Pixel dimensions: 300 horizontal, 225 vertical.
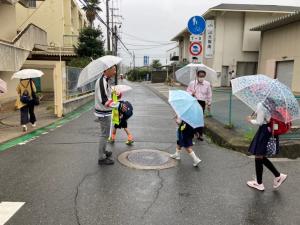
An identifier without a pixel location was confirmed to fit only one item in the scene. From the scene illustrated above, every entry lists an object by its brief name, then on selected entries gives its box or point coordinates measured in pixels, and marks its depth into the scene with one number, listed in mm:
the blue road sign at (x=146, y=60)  54500
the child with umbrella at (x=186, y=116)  4848
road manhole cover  5277
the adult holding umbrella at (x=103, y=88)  5016
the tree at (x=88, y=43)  21956
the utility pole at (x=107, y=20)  26422
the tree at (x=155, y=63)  71625
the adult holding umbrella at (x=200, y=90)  7254
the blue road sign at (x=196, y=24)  8914
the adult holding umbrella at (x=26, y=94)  7982
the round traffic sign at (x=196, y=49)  9048
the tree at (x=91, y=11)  31364
